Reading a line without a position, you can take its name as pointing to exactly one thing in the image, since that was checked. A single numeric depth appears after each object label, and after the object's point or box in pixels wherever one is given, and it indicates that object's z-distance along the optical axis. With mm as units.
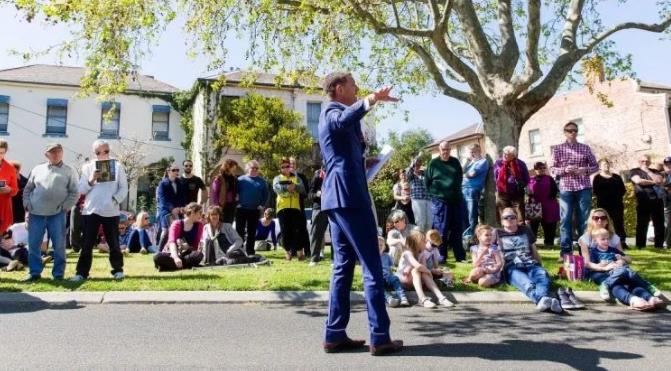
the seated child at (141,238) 12016
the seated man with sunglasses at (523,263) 5621
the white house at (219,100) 29125
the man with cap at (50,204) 6840
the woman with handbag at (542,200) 11188
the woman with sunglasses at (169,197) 10398
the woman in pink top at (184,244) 7895
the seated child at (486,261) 6391
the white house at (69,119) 28562
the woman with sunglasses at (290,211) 9500
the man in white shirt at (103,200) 7059
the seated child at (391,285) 5738
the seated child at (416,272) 5840
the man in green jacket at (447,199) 8578
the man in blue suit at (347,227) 3732
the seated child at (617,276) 5590
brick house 28734
